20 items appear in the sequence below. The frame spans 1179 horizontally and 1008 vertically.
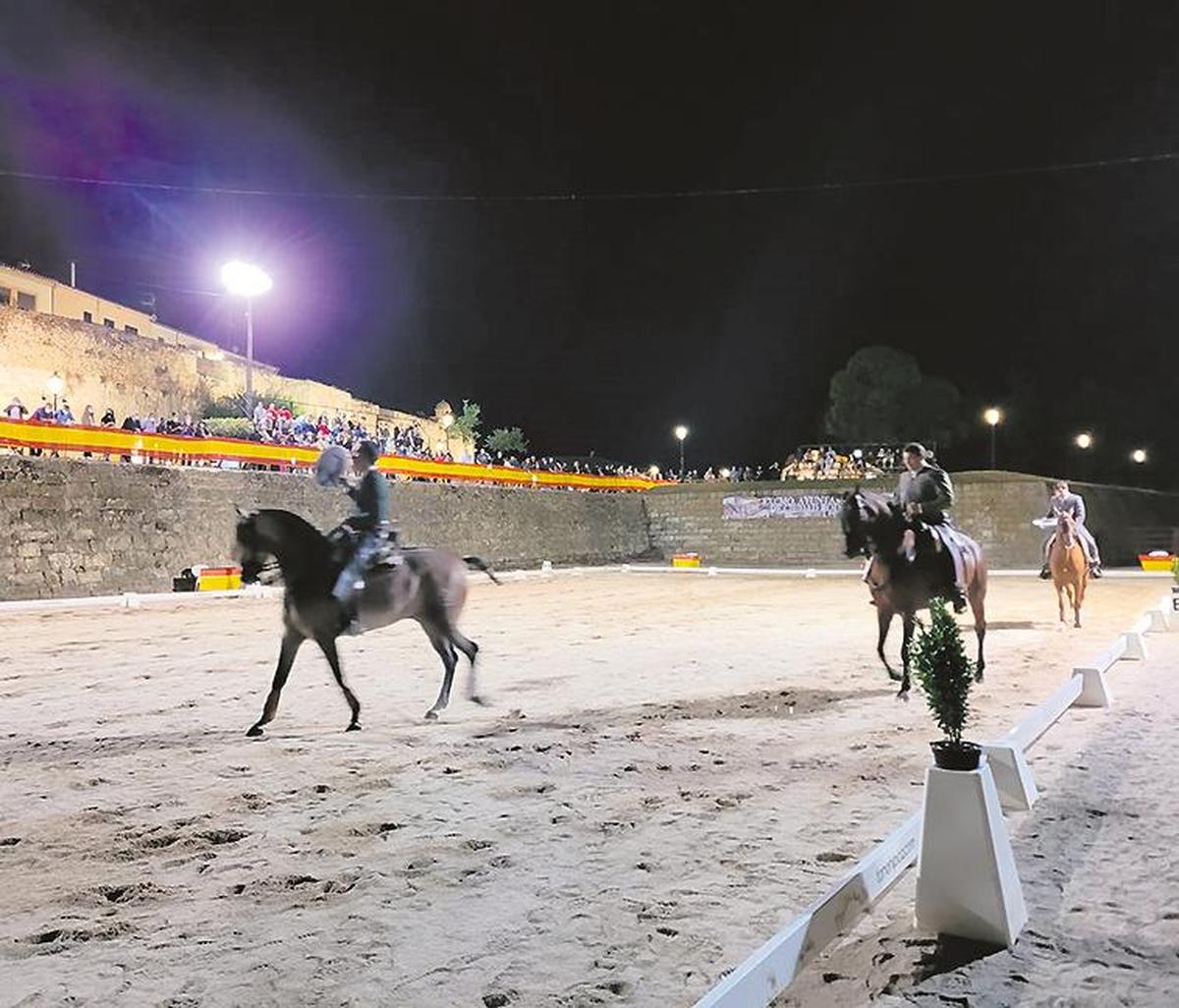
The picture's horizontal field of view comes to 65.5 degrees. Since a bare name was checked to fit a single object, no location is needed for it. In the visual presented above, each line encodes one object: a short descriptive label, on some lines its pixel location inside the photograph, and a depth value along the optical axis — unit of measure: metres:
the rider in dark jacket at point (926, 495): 8.66
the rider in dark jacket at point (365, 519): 6.67
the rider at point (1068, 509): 13.39
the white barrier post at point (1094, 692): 7.51
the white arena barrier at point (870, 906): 2.73
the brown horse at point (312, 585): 6.33
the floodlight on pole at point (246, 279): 27.47
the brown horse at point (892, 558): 8.21
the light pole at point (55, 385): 36.22
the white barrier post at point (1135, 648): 10.08
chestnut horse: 12.97
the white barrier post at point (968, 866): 3.27
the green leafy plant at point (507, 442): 70.88
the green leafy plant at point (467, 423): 65.06
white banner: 34.06
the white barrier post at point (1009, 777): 4.76
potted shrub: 3.53
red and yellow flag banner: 18.44
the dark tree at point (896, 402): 53.25
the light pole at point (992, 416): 42.38
